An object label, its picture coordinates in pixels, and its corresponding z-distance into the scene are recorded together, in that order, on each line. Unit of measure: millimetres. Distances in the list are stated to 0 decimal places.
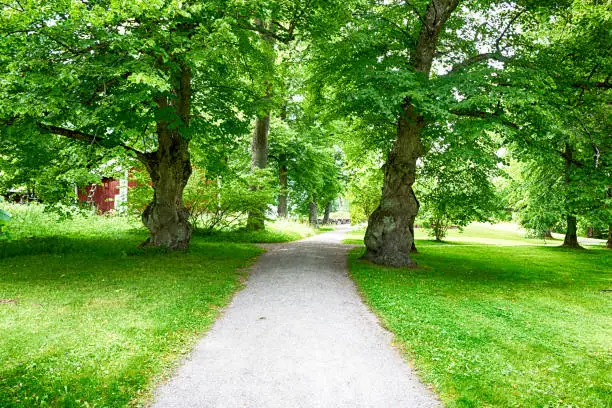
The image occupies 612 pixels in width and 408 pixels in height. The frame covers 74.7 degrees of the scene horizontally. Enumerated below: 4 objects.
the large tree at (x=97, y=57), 7832
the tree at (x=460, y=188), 17312
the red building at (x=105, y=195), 29731
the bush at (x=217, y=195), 17750
